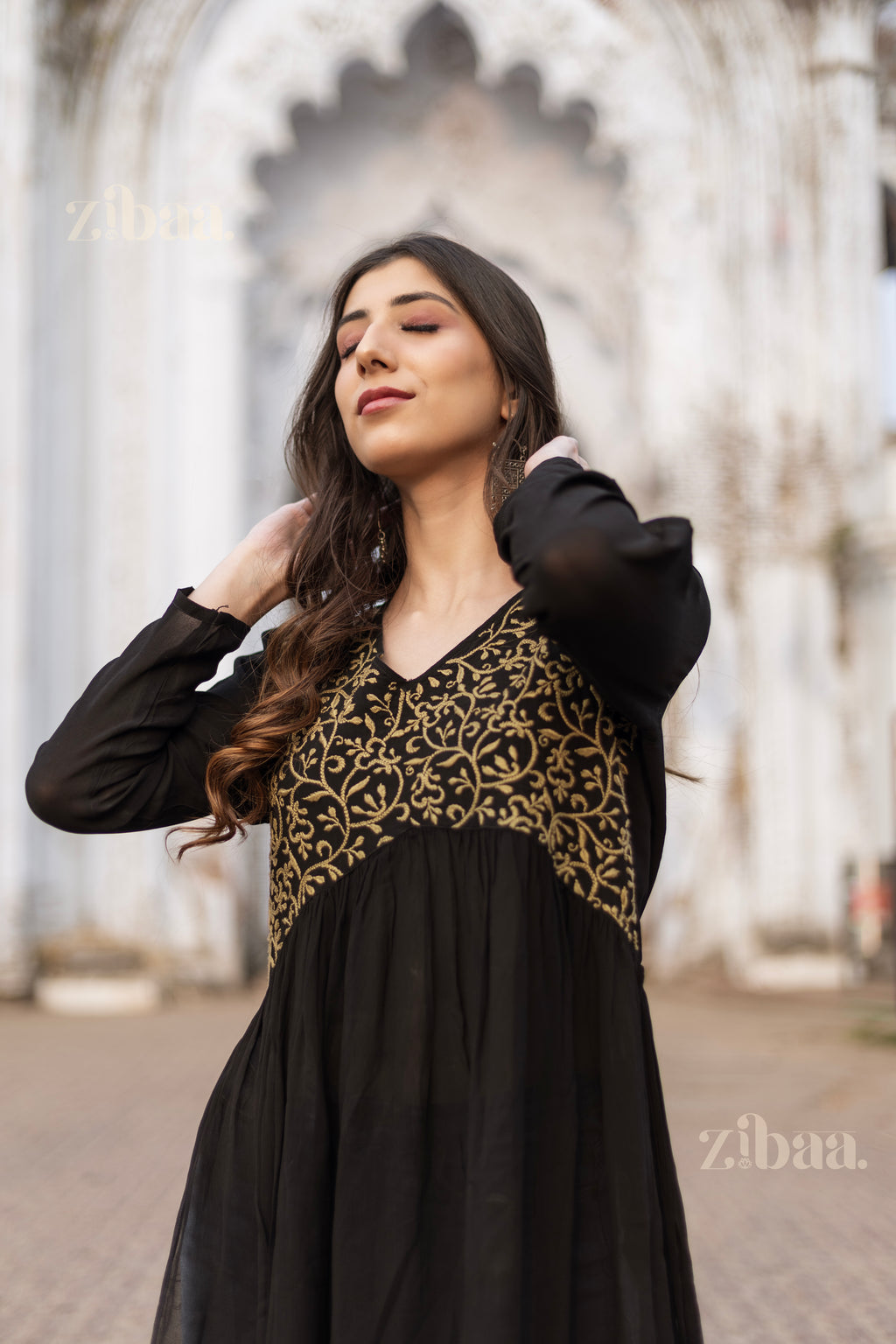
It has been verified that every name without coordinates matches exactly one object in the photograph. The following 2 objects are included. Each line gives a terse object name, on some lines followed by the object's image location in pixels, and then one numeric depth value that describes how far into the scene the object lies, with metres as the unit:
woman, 1.04
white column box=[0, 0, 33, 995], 6.70
